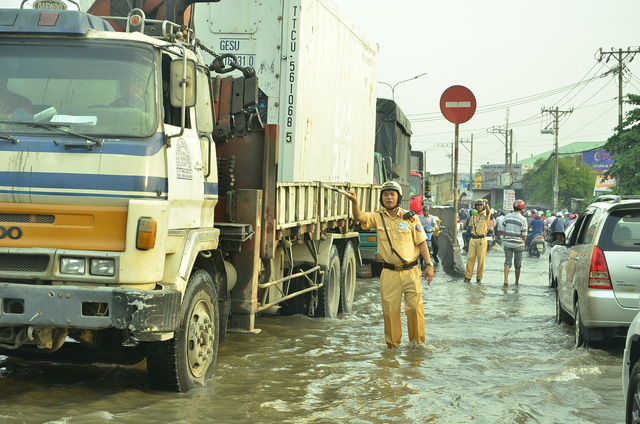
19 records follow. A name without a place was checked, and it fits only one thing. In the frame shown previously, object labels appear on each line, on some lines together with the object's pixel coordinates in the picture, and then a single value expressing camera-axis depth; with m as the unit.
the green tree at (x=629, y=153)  27.36
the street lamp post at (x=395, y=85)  41.12
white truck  5.64
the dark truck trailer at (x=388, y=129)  20.17
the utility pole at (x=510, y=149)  91.99
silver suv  8.70
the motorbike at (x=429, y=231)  20.77
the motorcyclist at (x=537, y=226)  29.41
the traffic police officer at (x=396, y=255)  8.96
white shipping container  9.61
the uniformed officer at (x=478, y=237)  18.00
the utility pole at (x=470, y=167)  104.69
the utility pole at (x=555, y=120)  74.36
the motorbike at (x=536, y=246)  29.23
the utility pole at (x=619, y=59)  46.83
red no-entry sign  17.83
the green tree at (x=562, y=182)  89.06
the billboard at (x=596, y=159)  98.42
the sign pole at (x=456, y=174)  18.06
